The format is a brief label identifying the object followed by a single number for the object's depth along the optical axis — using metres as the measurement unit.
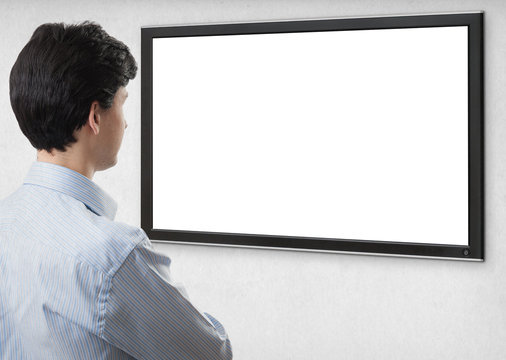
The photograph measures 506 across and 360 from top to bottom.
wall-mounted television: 2.36
